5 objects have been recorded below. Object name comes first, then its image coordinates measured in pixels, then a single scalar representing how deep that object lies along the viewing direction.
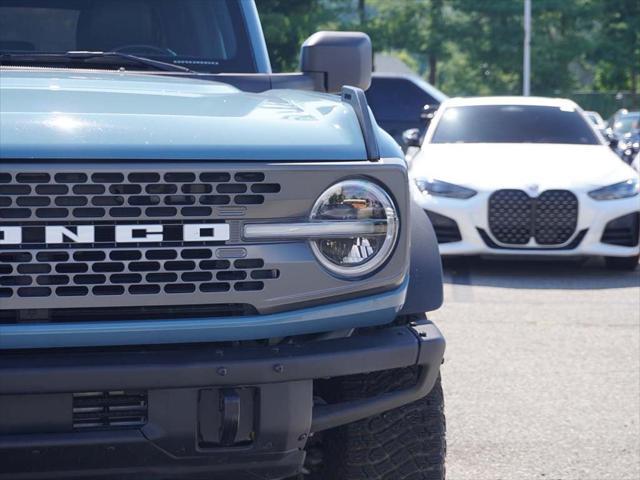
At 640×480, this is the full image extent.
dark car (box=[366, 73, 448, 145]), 19.89
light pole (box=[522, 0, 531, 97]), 43.16
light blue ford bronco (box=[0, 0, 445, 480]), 2.97
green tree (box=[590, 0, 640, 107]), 55.59
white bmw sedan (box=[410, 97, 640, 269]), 9.94
